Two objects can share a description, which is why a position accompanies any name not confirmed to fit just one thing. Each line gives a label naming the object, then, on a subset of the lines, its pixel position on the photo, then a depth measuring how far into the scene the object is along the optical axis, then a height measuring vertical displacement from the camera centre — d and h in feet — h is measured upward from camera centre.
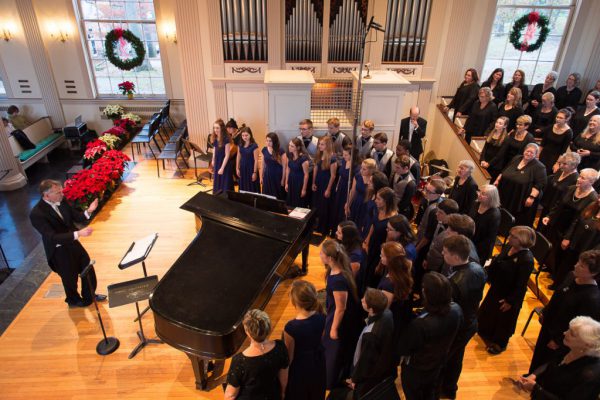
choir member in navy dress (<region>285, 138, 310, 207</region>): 17.21 -5.59
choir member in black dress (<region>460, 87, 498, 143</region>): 19.70 -3.46
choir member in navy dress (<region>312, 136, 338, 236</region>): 16.58 -5.75
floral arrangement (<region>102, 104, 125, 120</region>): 32.96 -5.97
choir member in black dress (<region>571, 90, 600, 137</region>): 17.99 -3.07
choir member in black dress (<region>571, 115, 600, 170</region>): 16.48 -3.99
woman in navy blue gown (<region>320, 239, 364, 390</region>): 9.52 -6.35
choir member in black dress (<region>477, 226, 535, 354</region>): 10.62 -6.57
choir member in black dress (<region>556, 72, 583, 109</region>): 20.75 -2.60
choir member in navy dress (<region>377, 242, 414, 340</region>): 9.15 -5.09
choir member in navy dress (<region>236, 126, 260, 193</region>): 18.88 -5.65
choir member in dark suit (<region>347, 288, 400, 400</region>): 8.42 -6.04
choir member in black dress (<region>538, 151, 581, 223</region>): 14.67 -4.76
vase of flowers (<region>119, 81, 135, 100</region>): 33.35 -4.25
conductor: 12.57 -6.02
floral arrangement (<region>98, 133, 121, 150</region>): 25.34 -6.39
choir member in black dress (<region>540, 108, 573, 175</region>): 16.80 -3.99
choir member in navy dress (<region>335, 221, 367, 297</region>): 10.46 -4.98
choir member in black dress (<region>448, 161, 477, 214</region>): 14.37 -5.03
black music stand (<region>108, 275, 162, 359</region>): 10.79 -6.53
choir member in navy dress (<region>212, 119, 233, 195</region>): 19.48 -5.72
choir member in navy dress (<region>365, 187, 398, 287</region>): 11.84 -5.41
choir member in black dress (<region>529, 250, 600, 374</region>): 9.30 -5.89
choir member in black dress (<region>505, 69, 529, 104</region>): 20.76 -2.17
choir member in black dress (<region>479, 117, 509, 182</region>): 17.52 -4.59
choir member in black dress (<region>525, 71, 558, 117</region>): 20.38 -2.56
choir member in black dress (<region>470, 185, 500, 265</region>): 12.39 -5.22
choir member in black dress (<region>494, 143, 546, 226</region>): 15.60 -5.31
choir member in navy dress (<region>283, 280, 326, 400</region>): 8.22 -5.99
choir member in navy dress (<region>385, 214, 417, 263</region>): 10.80 -4.89
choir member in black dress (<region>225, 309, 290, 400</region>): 7.55 -5.77
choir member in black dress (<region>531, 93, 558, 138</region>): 18.70 -3.29
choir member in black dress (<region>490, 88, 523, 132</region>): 18.86 -3.01
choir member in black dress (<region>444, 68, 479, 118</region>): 21.72 -2.78
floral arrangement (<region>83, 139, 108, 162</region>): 23.25 -6.33
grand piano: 9.53 -6.11
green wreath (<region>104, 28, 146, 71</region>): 32.60 -1.19
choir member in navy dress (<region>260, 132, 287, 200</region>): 17.85 -5.55
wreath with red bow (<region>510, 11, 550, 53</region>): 24.86 +0.50
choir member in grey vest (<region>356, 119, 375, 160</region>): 17.30 -4.23
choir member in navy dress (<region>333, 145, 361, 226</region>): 15.71 -5.65
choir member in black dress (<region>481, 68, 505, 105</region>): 21.51 -2.29
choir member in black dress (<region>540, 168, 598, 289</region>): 13.53 -5.74
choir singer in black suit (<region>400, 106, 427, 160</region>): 20.06 -4.33
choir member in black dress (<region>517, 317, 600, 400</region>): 7.71 -5.98
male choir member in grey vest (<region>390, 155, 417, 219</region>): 14.94 -5.05
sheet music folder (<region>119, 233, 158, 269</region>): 11.07 -5.78
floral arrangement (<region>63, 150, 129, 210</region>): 19.44 -6.91
